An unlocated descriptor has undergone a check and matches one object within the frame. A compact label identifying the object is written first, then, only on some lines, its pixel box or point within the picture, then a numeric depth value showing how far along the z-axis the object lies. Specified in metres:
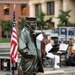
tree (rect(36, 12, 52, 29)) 45.59
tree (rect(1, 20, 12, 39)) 53.88
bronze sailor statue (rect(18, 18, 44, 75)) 6.79
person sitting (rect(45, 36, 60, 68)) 16.40
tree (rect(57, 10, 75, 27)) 42.14
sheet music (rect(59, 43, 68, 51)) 17.05
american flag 11.84
